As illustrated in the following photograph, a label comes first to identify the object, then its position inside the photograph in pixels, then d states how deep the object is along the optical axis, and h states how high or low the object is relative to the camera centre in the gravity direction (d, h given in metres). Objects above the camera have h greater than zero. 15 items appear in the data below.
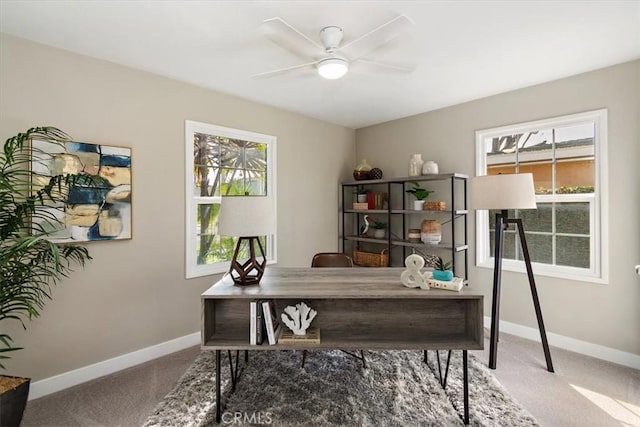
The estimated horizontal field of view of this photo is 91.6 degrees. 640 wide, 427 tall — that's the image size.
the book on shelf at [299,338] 1.84 -0.73
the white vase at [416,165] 3.68 +0.59
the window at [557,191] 2.72 +0.22
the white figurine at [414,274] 1.89 -0.37
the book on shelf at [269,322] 1.83 -0.64
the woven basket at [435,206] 3.46 +0.10
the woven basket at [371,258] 3.90 -0.56
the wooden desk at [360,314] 1.79 -0.63
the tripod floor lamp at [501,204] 2.40 +0.09
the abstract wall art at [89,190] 2.21 +0.20
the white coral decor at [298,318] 1.90 -0.63
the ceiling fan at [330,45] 1.87 +1.17
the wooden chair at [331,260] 2.92 -0.43
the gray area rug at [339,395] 1.87 -1.22
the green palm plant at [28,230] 1.80 -0.10
